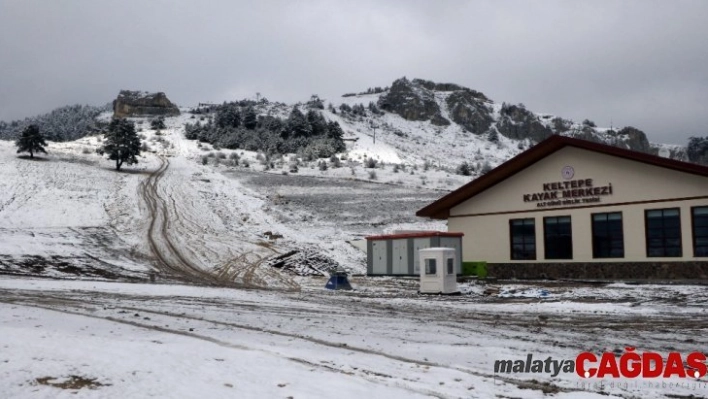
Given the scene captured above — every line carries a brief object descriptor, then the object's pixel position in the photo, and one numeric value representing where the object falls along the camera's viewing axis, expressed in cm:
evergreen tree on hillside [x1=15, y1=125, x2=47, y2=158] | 6438
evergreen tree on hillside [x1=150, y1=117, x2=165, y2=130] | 12075
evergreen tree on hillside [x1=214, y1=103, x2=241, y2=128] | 11812
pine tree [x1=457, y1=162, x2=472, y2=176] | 7547
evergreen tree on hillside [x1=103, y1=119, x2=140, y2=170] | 6456
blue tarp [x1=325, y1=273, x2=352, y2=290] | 2798
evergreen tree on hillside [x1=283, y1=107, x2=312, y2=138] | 11081
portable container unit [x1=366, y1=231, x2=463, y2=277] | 3366
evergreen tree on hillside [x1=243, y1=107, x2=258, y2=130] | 11869
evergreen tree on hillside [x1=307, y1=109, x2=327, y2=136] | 11318
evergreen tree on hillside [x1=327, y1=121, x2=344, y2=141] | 10475
